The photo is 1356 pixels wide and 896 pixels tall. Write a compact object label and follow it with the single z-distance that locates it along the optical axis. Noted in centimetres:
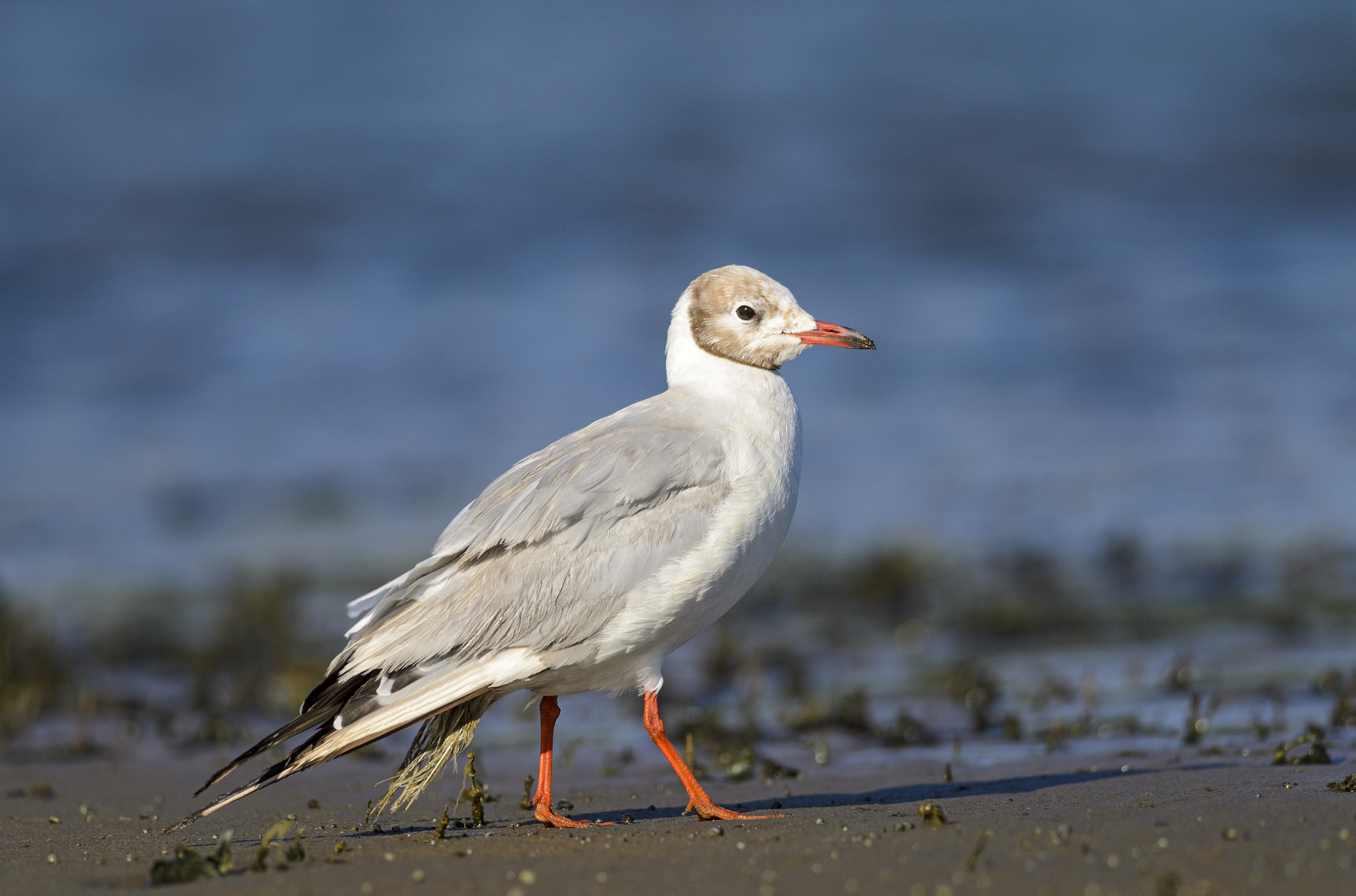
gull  929
